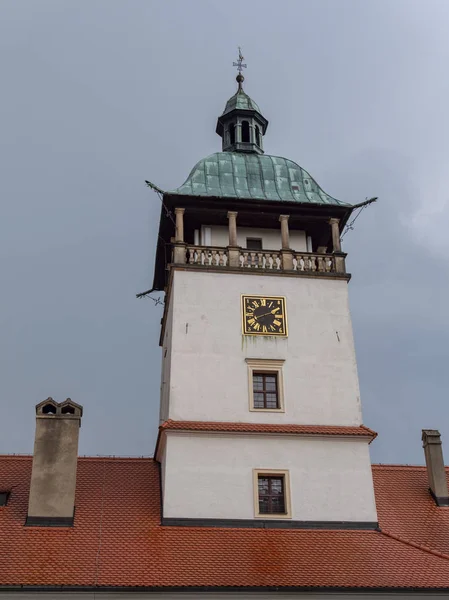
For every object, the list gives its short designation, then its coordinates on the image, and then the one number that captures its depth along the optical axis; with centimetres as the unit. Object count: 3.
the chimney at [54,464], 2041
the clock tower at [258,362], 2145
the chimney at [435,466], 2416
